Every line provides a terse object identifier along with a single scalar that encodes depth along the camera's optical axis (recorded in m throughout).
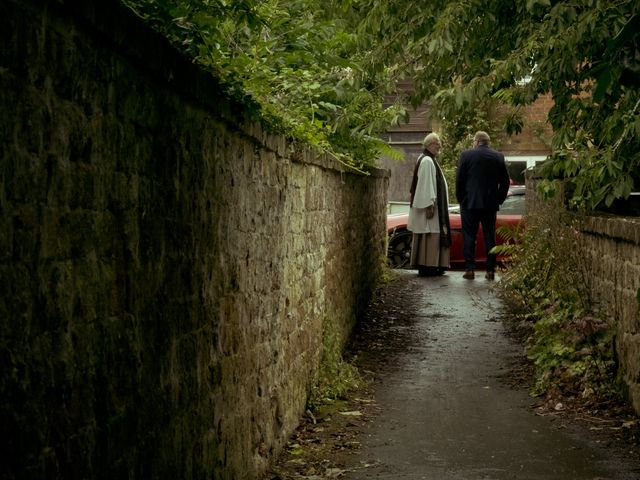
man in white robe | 16.59
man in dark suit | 16.05
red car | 18.73
